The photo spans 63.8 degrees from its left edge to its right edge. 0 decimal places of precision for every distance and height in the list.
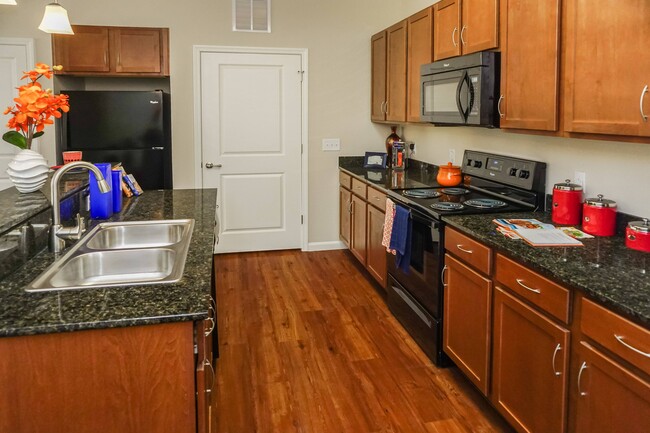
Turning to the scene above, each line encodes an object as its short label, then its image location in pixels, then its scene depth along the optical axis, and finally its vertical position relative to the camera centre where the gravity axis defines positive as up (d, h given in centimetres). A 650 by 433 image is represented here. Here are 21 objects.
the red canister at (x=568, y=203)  240 -17
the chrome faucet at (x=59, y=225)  185 -22
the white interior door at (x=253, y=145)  484 +20
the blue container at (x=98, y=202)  249 -17
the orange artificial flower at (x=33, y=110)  211 +23
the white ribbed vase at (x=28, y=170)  220 -2
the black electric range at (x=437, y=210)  275 -23
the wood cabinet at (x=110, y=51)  434 +97
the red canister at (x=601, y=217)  219 -21
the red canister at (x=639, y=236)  195 -26
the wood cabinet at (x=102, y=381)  128 -54
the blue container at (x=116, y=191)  267 -13
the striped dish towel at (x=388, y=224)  329 -37
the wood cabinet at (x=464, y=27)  271 +79
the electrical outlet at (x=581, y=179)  252 -6
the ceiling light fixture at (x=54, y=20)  290 +81
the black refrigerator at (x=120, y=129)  439 +32
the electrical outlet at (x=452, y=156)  395 +8
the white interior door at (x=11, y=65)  432 +84
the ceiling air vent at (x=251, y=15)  470 +137
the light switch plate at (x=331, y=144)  511 +22
